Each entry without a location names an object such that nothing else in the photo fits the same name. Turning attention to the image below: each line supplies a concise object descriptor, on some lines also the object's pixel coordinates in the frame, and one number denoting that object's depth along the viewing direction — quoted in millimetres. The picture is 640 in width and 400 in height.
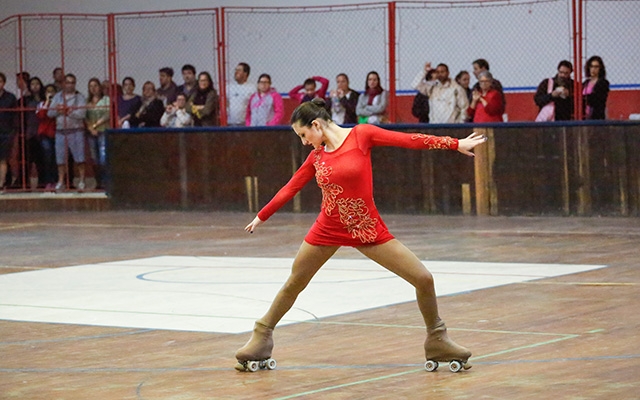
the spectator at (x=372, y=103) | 19938
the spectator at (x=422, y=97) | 19812
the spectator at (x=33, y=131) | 22547
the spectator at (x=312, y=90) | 20109
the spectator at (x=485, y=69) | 18812
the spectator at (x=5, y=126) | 22672
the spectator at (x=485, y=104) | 19062
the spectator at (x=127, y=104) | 22312
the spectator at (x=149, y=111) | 21969
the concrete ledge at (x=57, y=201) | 22750
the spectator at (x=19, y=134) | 22558
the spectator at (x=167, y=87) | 21422
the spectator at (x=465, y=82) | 19609
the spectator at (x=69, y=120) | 22078
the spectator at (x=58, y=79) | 22453
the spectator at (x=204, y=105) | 21062
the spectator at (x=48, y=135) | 22391
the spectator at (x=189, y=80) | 21198
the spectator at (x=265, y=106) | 20548
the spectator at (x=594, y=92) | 18312
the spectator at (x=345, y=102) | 20016
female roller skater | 7512
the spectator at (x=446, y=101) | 19406
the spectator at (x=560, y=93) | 18547
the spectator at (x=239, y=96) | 20656
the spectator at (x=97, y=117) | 22328
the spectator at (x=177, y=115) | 21594
